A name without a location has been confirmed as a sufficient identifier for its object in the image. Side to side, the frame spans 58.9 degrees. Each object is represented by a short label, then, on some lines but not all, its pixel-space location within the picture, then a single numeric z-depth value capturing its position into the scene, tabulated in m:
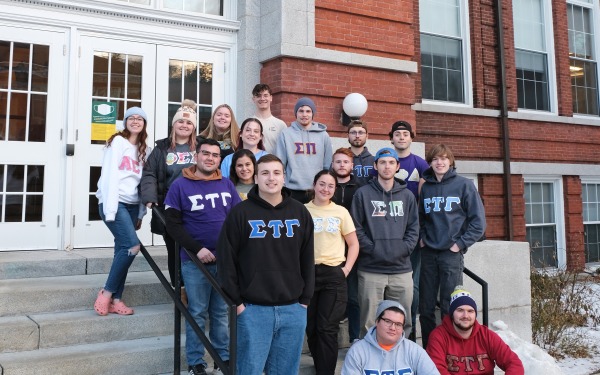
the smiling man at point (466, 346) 3.96
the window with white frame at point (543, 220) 10.99
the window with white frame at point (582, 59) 12.05
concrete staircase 3.86
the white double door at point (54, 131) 6.00
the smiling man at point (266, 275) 3.23
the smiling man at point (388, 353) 3.64
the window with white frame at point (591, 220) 11.84
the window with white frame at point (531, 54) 11.23
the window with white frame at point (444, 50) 9.96
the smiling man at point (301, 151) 5.05
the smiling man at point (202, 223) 3.86
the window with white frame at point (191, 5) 6.85
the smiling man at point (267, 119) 5.22
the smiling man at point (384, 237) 4.39
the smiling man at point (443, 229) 4.61
